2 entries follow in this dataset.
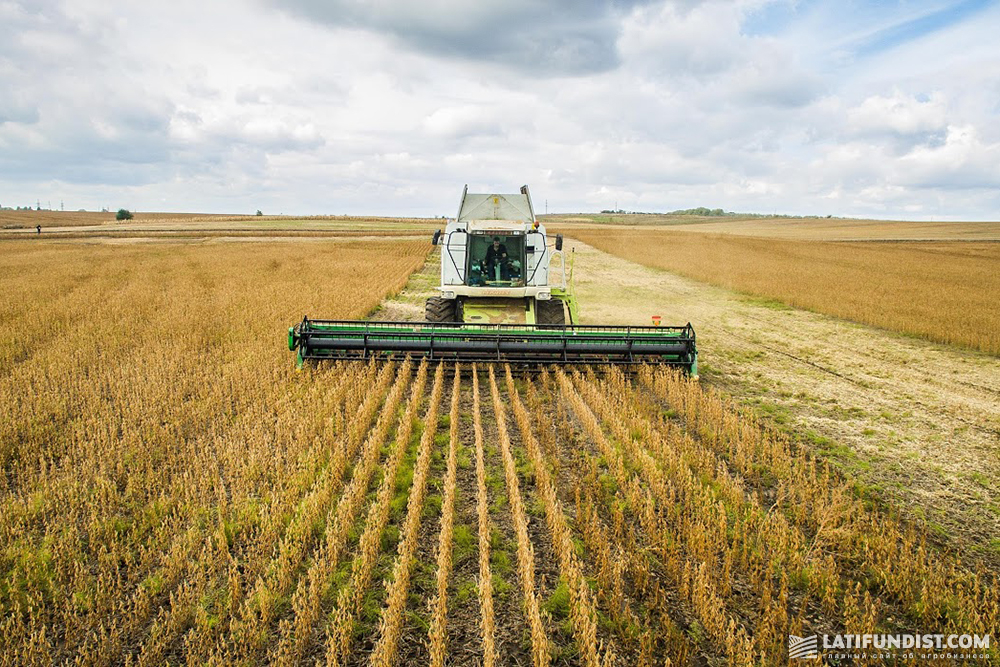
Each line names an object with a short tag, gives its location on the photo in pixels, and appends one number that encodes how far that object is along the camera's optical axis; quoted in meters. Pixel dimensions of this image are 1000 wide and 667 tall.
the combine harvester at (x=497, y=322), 8.62
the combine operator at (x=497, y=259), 10.06
